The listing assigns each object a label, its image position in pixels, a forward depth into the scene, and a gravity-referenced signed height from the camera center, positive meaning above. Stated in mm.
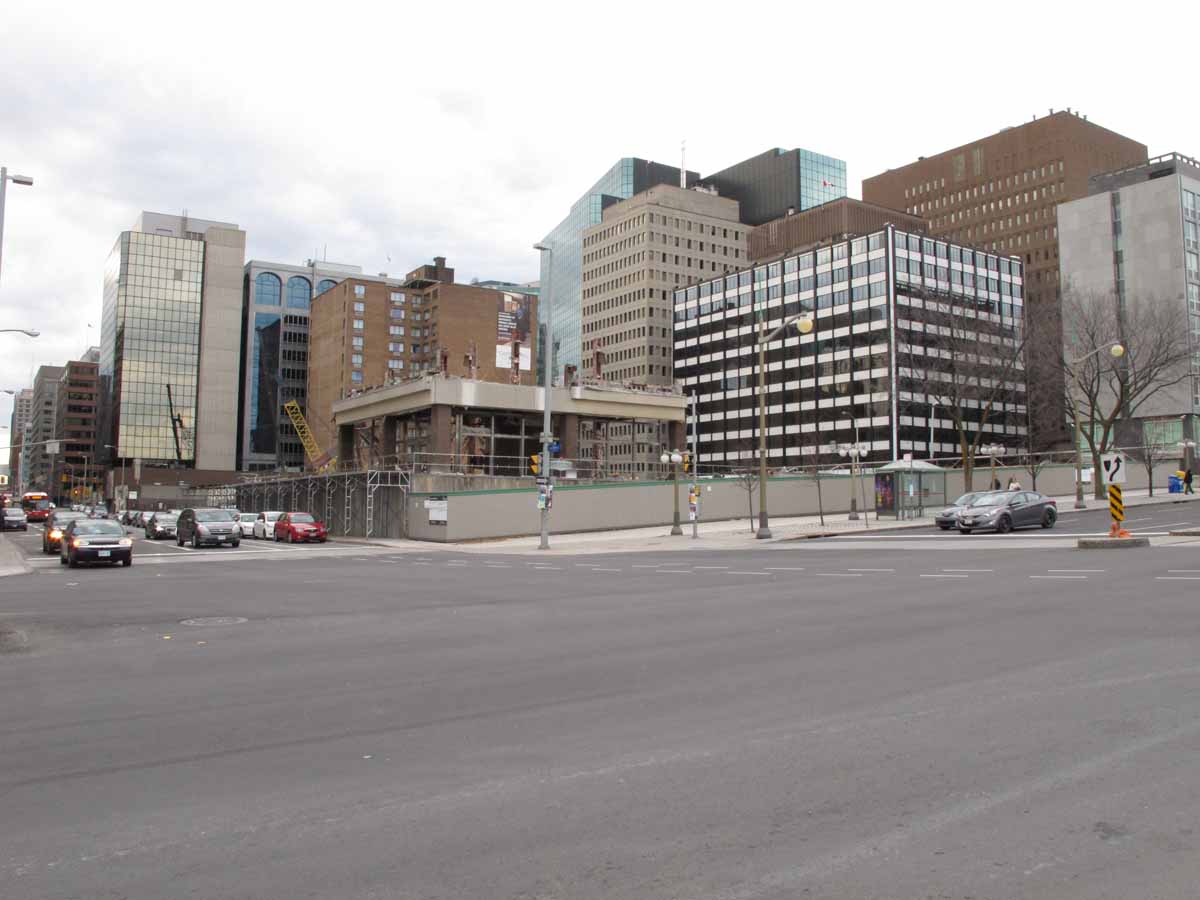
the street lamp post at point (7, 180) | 22453 +8208
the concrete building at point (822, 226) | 135875 +45523
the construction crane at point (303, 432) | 127656 +10018
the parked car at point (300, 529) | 44062 -1436
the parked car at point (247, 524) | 53844 -1467
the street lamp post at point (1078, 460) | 44759 +2420
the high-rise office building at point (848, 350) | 109625 +20882
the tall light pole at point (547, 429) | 34688 +3003
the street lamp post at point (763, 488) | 31630 +667
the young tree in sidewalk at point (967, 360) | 52125 +9235
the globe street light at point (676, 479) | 38988 +1114
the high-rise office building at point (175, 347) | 151750 +26711
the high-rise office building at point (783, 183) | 173250 +64387
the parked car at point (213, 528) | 38281 -1228
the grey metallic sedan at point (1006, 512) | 30984 -178
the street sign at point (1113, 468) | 23625 +1087
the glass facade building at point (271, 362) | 165625 +26063
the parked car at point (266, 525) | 49125 -1384
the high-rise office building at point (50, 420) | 187500 +17360
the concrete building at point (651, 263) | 160625 +45069
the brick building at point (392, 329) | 142500 +28546
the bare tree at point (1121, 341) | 50719 +9866
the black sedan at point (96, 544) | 26562 -1377
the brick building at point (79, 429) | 174750 +13945
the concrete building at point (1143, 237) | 105688 +33910
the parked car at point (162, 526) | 51500 -1582
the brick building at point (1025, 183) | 143500 +55565
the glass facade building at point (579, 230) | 184250 +59660
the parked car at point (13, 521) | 67500 -1792
